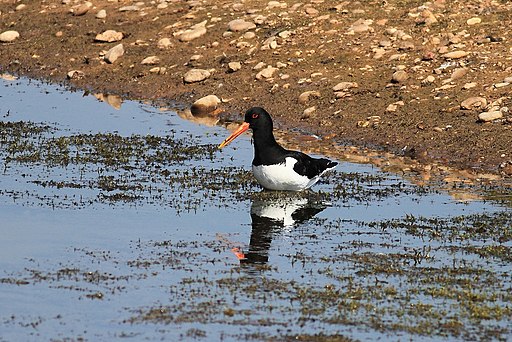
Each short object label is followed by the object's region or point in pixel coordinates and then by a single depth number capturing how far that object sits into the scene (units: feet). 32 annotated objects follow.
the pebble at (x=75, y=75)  82.28
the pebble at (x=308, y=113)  68.08
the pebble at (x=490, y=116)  62.28
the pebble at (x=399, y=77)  69.21
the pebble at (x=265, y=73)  74.23
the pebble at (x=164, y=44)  82.58
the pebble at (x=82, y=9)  92.45
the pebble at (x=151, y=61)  80.69
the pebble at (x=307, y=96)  69.82
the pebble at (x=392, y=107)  65.98
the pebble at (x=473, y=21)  74.49
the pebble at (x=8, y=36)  91.66
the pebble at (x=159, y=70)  79.20
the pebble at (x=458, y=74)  68.19
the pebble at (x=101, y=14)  90.58
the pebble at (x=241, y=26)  81.10
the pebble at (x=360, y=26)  76.89
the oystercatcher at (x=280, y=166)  52.19
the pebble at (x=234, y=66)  76.13
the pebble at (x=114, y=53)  82.53
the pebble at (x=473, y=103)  64.23
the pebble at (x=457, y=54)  70.33
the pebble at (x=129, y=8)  90.31
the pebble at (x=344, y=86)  69.69
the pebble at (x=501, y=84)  65.77
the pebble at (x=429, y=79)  68.39
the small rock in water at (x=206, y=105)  72.23
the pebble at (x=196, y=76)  76.18
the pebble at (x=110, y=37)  86.15
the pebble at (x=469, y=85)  66.54
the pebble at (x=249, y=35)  79.66
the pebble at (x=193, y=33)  82.79
